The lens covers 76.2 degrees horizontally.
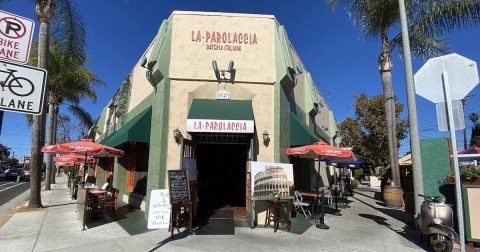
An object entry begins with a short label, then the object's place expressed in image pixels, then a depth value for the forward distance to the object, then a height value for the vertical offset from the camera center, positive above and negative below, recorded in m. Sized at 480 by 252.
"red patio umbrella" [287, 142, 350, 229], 9.08 +0.45
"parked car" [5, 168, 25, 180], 41.53 -1.11
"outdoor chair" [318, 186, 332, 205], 13.88 -1.64
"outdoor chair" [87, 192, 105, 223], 9.54 -1.20
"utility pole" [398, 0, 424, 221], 8.24 +1.30
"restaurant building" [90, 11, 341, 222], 9.48 +2.37
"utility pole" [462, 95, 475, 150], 39.04 +3.48
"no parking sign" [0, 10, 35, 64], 3.21 +1.36
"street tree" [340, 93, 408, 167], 30.12 +4.00
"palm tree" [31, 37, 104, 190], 17.03 +5.44
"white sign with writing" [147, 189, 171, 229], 8.06 -1.17
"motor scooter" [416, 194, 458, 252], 6.42 -1.26
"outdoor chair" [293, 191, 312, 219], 10.09 -1.53
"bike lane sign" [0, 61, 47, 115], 3.01 +0.78
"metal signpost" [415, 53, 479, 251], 4.05 +1.18
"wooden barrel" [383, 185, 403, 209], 14.02 -1.43
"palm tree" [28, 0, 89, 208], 12.37 +1.78
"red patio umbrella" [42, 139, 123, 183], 9.88 +0.57
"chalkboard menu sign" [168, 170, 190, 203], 7.59 -0.51
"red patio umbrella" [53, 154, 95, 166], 18.62 +0.40
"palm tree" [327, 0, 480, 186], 13.58 +5.82
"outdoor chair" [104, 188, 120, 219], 9.96 -1.15
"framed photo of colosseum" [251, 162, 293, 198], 8.83 -0.47
